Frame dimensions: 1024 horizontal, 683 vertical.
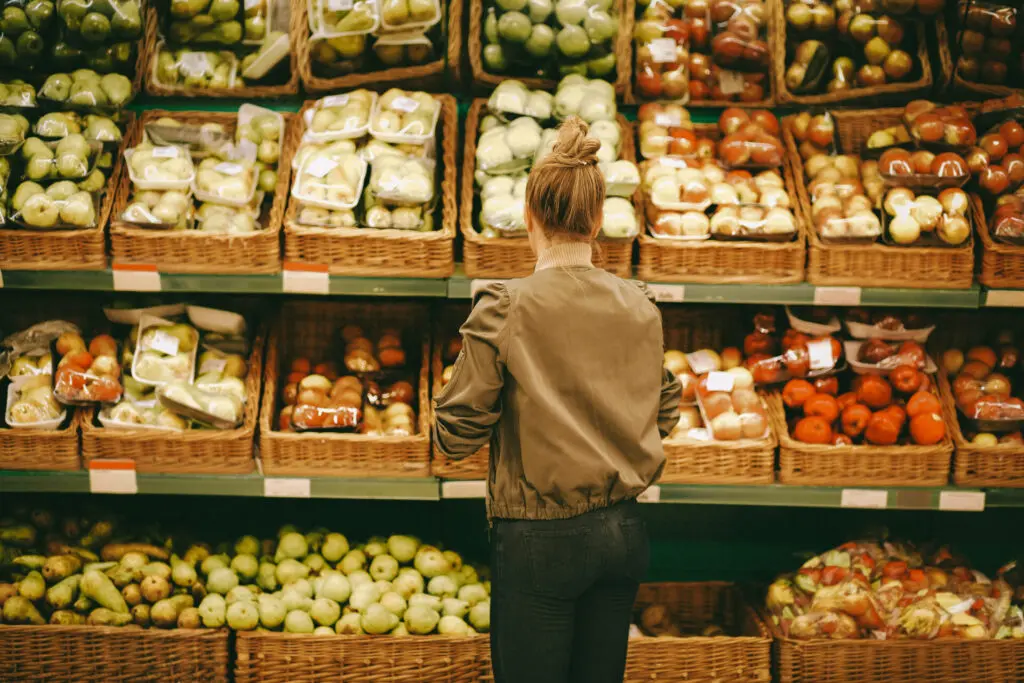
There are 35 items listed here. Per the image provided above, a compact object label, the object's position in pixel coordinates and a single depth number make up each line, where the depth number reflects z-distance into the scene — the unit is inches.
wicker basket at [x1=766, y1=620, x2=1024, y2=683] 102.5
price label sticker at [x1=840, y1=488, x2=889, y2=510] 104.0
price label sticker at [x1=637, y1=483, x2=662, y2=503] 102.5
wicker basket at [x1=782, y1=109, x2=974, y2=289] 102.3
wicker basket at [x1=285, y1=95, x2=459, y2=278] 98.9
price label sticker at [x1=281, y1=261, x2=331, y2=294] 99.9
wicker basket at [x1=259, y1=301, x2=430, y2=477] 101.5
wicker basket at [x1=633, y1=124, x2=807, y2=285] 101.6
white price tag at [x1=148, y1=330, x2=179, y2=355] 107.7
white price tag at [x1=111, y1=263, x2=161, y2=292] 99.6
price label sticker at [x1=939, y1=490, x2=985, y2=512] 104.3
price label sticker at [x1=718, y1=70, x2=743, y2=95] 120.5
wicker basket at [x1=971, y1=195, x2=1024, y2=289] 102.7
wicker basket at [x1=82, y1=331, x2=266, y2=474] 100.9
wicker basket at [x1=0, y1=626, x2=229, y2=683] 99.3
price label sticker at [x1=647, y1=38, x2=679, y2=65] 117.3
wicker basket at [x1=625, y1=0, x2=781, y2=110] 119.4
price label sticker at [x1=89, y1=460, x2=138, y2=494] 101.6
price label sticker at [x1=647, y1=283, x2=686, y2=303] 101.8
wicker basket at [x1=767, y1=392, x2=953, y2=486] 103.7
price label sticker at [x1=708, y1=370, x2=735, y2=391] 108.0
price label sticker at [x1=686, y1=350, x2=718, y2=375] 112.7
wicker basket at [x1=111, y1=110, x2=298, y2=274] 99.0
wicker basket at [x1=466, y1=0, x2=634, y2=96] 114.3
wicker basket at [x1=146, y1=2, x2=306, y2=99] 115.4
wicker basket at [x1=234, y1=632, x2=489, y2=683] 98.8
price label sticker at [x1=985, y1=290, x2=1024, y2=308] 103.2
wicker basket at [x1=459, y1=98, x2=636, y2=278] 98.9
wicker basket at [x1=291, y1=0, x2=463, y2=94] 113.0
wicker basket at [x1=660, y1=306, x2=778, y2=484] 103.2
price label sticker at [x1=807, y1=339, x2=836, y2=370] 109.8
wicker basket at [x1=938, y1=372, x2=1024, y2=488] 104.3
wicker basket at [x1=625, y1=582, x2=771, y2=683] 102.7
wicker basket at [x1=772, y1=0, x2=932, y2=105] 118.4
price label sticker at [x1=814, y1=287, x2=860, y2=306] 102.4
